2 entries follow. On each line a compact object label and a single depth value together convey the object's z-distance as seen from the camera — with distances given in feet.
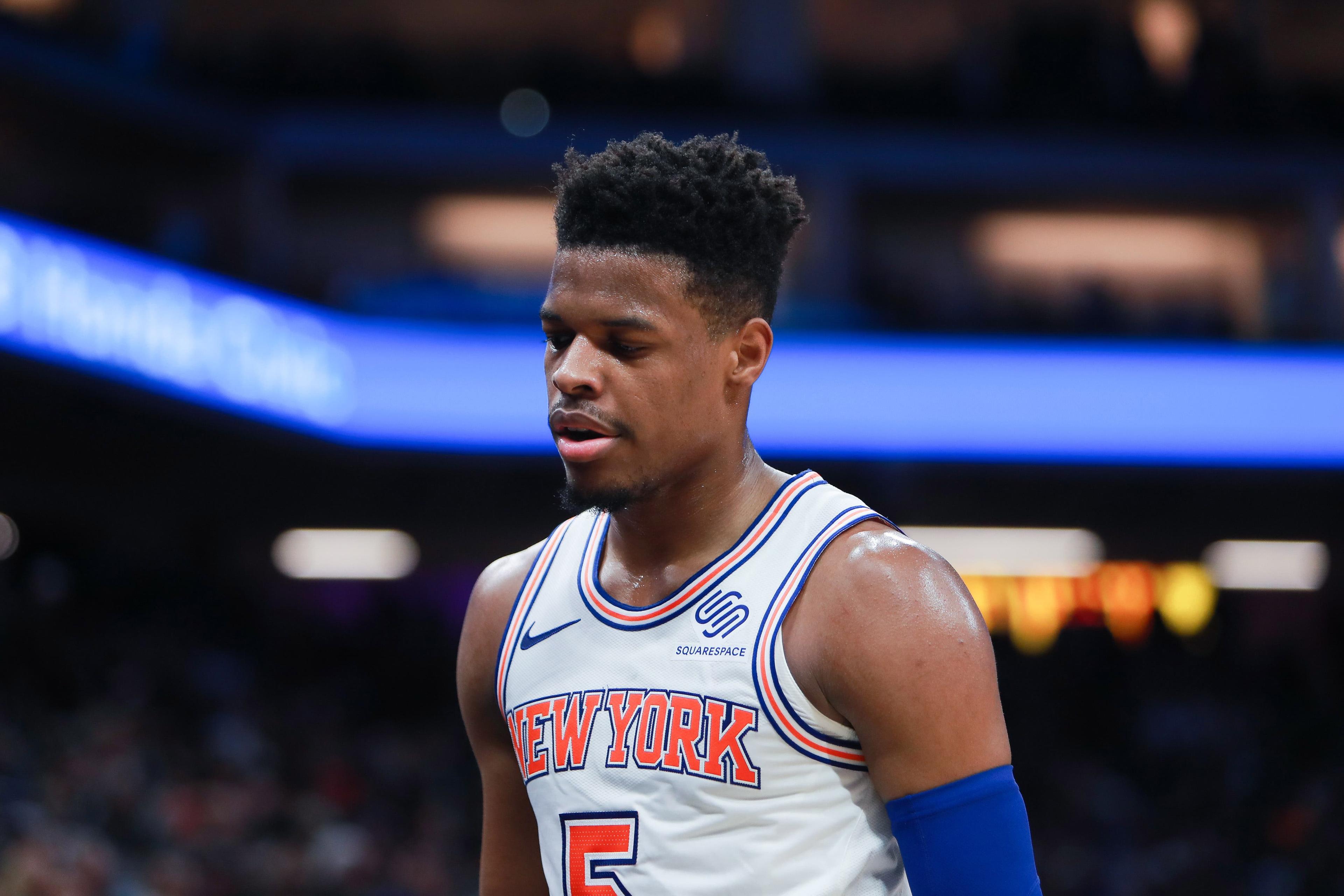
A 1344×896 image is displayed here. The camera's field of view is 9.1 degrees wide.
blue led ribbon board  70.75
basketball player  21.19
